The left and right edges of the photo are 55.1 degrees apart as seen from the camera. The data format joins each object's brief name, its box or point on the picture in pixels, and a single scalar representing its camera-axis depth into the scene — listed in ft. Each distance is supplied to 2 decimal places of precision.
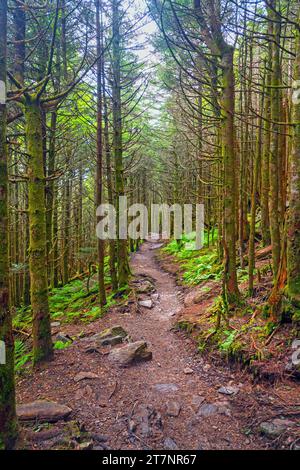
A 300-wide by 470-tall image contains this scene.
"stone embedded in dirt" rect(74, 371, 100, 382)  14.76
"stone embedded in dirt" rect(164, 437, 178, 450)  9.89
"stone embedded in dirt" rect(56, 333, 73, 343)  20.48
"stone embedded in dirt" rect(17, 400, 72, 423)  10.73
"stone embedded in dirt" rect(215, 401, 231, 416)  11.61
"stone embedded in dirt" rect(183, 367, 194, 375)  15.41
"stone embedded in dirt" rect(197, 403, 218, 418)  11.66
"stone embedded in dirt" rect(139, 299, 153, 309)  27.73
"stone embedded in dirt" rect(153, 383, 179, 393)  13.58
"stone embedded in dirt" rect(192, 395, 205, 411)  12.22
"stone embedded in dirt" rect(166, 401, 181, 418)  11.71
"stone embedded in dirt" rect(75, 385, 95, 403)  12.84
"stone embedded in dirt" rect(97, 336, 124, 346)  19.01
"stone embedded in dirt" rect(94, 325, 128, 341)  19.97
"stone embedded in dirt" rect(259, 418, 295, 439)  9.85
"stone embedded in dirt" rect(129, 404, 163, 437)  10.64
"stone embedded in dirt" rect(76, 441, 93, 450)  9.37
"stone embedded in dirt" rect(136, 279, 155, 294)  31.60
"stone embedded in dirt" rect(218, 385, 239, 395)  12.84
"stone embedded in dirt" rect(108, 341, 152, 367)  16.30
